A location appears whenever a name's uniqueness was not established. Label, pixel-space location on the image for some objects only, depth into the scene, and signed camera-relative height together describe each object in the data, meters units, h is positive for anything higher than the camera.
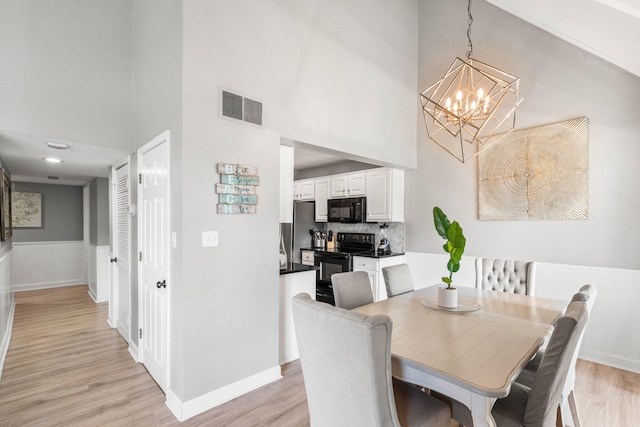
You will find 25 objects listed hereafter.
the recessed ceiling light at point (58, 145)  2.79 +0.61
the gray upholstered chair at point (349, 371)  1.16 -0.66
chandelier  2.38 +1.08
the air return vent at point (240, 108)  2.36 +0.82
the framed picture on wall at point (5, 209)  3.15 +0.02
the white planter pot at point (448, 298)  2.14 -0.61
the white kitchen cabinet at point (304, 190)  5.65 +0.40
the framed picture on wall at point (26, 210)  6.03 +0.01
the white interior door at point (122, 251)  3.39 -0.48
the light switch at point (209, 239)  2.26 -0.21
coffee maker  4.79 -0.52
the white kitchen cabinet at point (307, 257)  5.20 -0.81
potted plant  2.00 -0.24
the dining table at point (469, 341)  1.25 -0.68
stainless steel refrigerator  5.53 -0.26
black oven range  4.67 -0.74
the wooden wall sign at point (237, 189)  2.34 +0.17
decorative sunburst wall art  3.26 +0.42
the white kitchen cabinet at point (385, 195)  4.52 +0.24
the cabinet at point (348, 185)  4.90 +0.42
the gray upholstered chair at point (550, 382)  1.28 -0.75
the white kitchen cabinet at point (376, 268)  4.34 -0.84
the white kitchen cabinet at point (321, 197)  5.41 +0.24
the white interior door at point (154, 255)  2.41 -0.38
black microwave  4.84 +0.02
